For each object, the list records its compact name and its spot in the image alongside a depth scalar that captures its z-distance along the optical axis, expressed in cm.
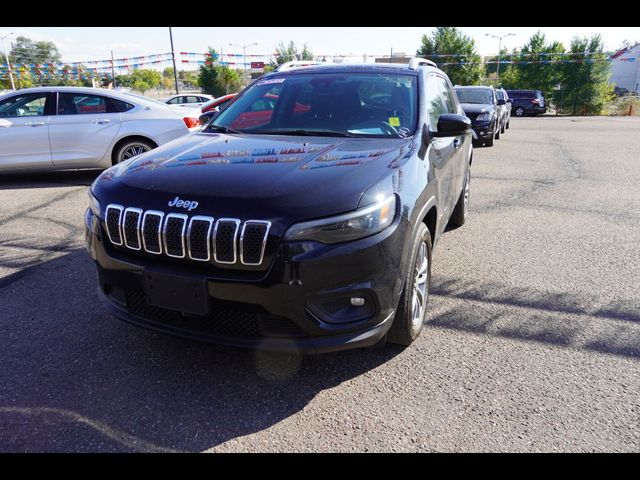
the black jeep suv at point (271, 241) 229
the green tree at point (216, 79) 3866
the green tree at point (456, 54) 4509
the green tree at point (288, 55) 4206
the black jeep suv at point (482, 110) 1304
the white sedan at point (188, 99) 2080
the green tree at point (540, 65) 3772
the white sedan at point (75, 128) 774
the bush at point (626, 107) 3397
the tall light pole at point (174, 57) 2541
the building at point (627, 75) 6788
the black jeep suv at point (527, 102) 3241
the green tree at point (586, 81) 3516
